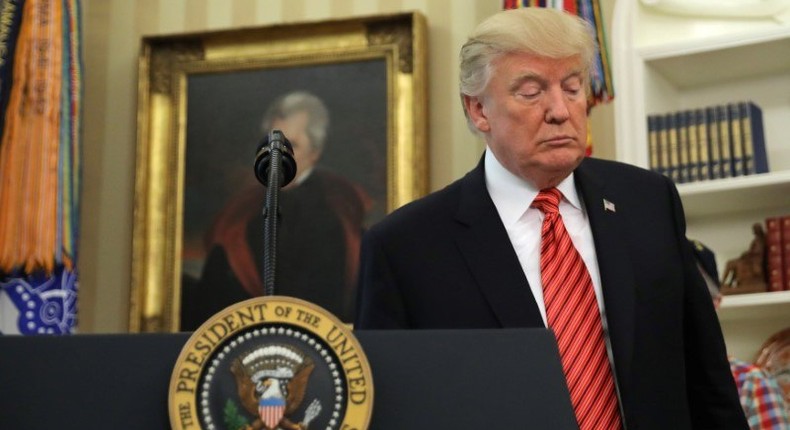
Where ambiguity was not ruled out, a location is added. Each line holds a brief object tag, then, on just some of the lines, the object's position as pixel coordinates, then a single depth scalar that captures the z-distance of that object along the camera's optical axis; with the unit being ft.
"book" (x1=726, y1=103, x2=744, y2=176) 14.12
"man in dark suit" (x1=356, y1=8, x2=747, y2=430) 6.10
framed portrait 16.06
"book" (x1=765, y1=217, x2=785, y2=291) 13.94
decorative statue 14.10
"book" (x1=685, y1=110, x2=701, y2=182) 14.35
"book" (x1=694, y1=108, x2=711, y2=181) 14.29
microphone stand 4.54
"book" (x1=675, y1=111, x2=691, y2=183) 14.42
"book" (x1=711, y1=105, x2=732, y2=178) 14.20
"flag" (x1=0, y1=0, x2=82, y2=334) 14.19
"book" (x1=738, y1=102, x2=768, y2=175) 14.07
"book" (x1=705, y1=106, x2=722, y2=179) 14.24
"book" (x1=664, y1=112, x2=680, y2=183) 14.48
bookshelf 14.42
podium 4.09
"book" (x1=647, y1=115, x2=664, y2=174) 14.56
